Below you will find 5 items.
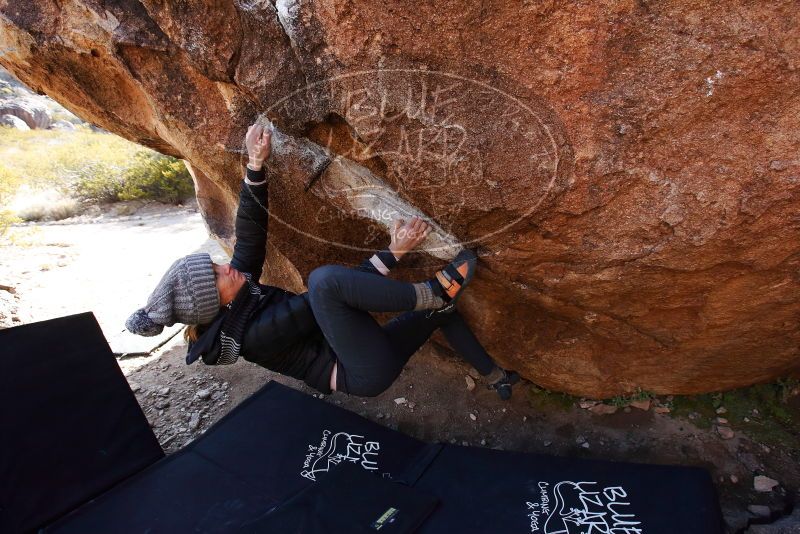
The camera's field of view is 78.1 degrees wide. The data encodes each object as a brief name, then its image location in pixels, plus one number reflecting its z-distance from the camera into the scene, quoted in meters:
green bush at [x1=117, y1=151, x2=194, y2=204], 9.06
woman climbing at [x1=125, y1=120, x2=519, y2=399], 1.96
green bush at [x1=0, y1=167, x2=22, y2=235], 7.86
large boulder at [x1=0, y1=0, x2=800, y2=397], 1.49
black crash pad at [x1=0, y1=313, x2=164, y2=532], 2.14
